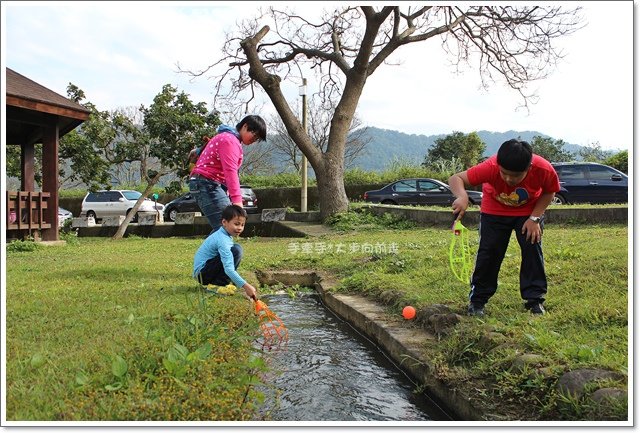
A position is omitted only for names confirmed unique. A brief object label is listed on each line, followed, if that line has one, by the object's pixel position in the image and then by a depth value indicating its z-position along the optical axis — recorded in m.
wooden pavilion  11.57
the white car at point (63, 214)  25.65
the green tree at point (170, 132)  16.39
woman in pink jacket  5.61
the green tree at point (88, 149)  17.22
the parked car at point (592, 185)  16.62
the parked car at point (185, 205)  23.60
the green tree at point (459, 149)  32.53
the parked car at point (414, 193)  20.03
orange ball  4.68
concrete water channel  3.30
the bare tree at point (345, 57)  15.29
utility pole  17.28
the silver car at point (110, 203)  26.16
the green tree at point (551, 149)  32.62
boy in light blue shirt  5.04
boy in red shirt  3.95
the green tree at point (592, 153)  26.89
